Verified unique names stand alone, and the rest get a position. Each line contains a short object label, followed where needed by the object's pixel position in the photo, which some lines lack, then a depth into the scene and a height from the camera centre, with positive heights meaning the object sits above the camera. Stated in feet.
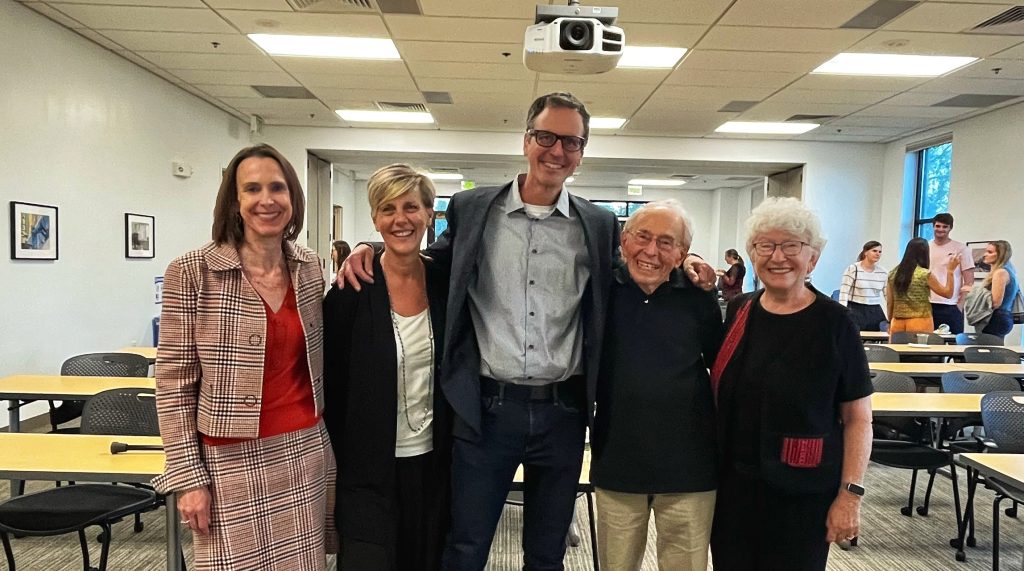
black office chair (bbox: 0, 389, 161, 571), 7.68 -3.48
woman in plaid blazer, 5.18 -1.20
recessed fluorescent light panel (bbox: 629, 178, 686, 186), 48.92 +5.94
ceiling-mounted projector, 11.77 +4.08
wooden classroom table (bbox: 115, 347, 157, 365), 14.82 -2.74
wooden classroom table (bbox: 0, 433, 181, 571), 6.88 -2.59
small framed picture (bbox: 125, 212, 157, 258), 20.98 +0.14
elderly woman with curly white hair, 5.51 -1.39
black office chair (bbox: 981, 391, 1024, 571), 10.07 -2.50
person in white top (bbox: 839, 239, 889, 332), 22.52 -0.87
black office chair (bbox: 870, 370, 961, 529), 11.02 -3.40
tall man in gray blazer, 5.76 -0.85
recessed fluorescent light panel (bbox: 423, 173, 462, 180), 46.00 +5.55
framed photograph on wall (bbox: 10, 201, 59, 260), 15.83 +0.12
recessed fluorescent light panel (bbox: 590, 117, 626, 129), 28.07 +6.12
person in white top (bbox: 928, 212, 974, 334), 21.88 -0.19
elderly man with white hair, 5.70 -1.39
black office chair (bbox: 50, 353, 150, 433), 12.50 -2.69
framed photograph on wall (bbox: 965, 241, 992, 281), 24.17 +0.32
